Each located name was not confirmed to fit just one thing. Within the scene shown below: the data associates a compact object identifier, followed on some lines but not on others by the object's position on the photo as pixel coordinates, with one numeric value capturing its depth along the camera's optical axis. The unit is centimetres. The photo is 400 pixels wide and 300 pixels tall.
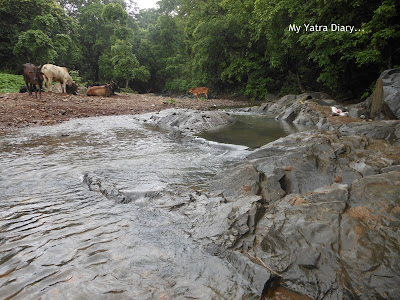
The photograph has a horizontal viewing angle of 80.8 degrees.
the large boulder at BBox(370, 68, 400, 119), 660
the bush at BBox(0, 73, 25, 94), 1435
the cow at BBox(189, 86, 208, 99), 2452
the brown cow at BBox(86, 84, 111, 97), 1667
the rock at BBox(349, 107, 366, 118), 805
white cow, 1343
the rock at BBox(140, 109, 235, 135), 832
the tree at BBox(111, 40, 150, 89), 2614
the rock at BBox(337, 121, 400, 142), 469
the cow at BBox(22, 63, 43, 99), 1099
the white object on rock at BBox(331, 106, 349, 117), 886
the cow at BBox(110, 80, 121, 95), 1812
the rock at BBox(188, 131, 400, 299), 162
